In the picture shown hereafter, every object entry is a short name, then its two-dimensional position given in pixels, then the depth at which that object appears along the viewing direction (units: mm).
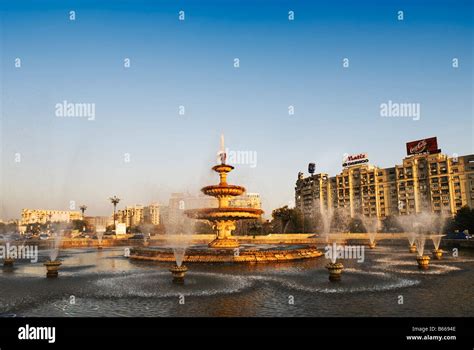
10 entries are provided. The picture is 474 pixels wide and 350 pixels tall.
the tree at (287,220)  79562
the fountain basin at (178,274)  14953
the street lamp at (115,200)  80350
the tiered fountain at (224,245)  23203
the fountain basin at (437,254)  24781
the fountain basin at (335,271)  15616
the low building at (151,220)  196062
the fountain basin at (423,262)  19719
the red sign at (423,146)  94250
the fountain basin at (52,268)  17484
